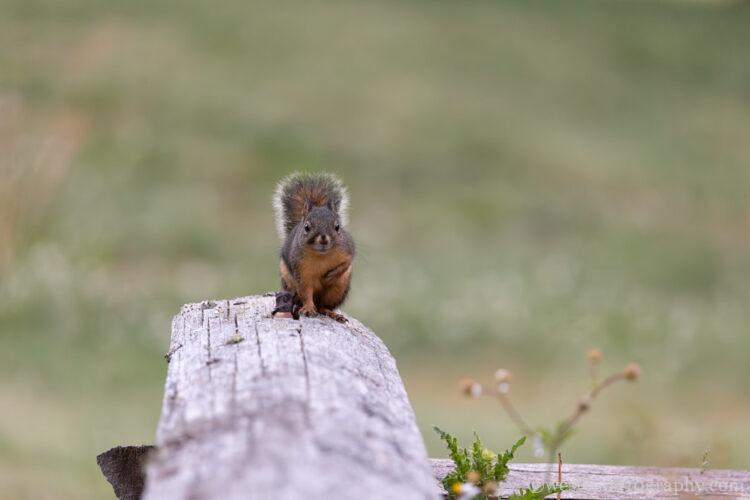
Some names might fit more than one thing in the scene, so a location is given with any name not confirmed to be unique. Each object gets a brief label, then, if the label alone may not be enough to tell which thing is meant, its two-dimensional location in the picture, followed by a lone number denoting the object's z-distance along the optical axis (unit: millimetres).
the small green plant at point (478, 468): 7523
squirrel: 9297
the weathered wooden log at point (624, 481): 7957
